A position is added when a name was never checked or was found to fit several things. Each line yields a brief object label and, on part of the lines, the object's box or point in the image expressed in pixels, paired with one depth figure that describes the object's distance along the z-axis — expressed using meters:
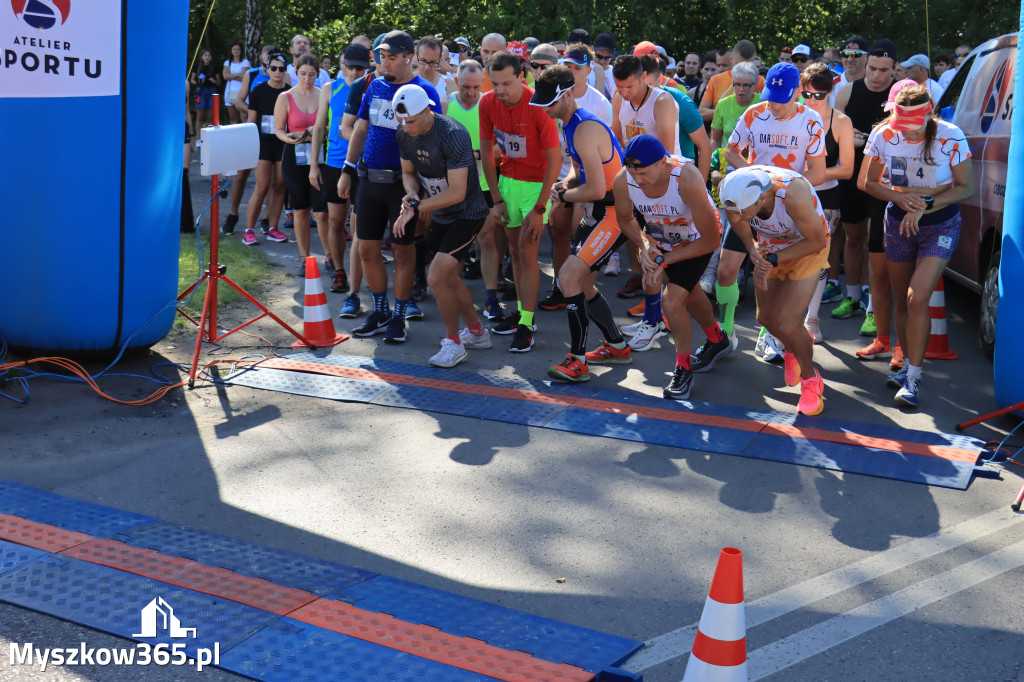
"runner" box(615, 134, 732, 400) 5.49
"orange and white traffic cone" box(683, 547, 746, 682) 2.78
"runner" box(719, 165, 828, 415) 5.15
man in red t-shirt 6.67
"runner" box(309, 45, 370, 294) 8.05
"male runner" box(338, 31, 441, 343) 6.76
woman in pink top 8.86
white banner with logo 5.53
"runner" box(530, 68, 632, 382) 6.15
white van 6.55
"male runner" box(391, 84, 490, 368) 6.33
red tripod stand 6.18
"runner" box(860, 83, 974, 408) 5.68
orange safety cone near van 6.70
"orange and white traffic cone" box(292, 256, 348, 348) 6.92
